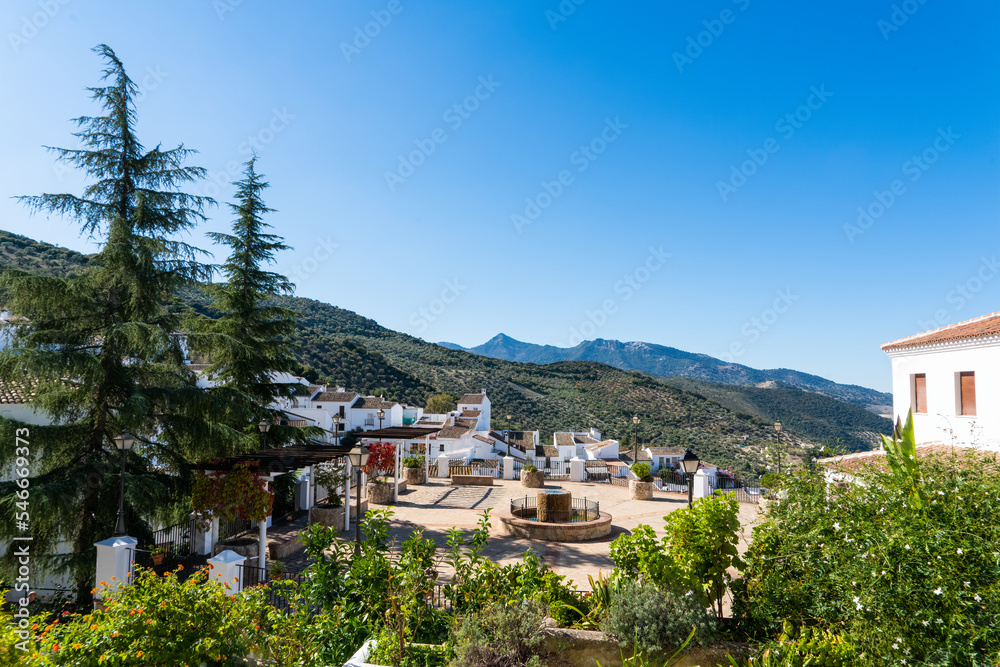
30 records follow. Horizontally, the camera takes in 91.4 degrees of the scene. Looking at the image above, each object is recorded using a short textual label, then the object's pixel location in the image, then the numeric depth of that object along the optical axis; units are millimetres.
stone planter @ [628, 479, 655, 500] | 17828
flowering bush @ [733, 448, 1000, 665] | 3662
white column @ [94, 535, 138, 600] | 6953
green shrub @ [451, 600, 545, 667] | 4500
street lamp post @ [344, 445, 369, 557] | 10922
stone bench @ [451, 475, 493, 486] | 19906
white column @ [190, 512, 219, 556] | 10578
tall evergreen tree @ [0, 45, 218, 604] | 8102
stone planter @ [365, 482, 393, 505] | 16592
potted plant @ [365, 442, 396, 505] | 16344
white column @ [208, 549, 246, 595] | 6492
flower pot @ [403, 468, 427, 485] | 19953
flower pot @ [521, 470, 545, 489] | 19719
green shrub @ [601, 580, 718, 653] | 5047
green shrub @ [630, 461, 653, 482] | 17859
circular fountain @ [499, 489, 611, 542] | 12719
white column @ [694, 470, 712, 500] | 15989
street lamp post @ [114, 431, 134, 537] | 7941
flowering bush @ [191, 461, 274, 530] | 9703
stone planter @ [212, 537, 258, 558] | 10102
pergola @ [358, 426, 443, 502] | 15607
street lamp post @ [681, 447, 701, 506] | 11266
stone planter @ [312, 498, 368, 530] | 13273
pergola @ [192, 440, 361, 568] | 9855
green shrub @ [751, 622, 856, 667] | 4242
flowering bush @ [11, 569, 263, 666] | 3322
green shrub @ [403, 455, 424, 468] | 20297
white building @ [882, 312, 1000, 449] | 12750
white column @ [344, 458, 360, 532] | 13469
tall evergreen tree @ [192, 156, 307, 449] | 13469
